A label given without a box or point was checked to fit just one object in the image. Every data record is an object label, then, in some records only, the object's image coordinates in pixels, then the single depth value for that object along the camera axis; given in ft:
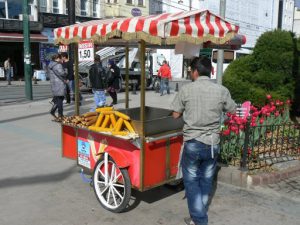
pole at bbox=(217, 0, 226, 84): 25.95
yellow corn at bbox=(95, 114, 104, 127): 17.03
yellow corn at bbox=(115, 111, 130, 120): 15.89
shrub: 26.96
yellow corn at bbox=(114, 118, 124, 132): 15.79
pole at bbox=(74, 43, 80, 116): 19.36
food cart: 13.66
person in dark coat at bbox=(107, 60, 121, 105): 44.43
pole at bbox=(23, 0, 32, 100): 47.34
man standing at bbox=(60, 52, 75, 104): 45.14
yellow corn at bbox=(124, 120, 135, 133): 15.55
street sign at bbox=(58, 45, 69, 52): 48.28
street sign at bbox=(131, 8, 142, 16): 92.73
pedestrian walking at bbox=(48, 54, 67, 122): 32.32
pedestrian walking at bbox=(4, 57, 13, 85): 79.76
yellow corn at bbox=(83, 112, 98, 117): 17.91
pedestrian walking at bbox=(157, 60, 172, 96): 61.41
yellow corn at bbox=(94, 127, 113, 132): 16.19
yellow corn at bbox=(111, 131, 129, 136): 15.13
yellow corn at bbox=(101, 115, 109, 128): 16.84
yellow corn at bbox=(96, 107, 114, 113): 17.91
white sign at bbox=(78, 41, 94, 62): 24.35
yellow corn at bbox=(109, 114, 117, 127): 16.65
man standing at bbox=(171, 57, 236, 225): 12.69
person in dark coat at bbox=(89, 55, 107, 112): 33.86
